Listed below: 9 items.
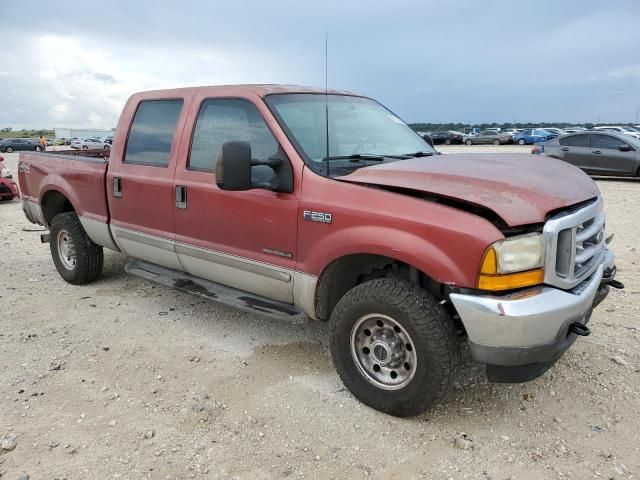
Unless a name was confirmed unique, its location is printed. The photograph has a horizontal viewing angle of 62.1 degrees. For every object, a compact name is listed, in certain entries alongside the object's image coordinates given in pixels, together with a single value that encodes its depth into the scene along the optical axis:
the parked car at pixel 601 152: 14.77
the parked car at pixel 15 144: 44.34
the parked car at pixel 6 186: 11.96
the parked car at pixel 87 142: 44.09
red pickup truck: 2.72
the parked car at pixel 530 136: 38.70
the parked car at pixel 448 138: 45.22
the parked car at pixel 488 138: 42.10
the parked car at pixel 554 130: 42.56
